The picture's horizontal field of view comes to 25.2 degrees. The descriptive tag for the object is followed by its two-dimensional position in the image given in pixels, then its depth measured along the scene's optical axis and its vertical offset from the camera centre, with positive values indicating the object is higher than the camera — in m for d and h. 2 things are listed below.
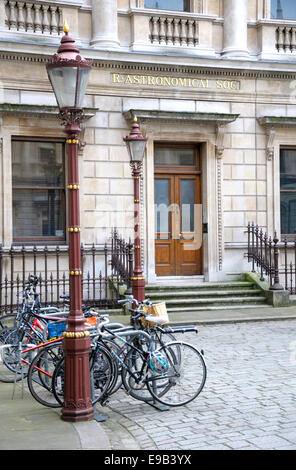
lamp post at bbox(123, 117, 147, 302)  11.83 +1.15
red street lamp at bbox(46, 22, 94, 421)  6.68 -0.16
